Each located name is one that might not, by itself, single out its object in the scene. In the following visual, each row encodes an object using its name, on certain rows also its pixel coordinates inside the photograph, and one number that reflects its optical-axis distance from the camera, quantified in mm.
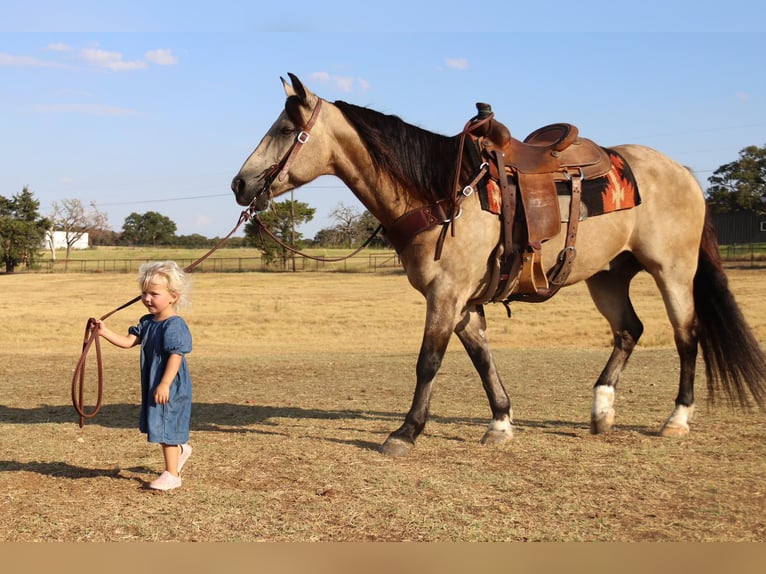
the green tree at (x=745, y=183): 63031
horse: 5766
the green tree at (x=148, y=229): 134500
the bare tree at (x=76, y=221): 91812
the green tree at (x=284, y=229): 54459
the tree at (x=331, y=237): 53156
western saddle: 5957
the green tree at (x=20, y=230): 58812
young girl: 4758
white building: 122312
